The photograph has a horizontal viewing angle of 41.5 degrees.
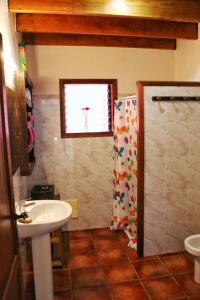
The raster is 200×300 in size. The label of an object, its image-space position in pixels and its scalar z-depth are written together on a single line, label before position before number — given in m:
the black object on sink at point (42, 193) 2.99
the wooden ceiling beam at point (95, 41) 3.16
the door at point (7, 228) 1.11
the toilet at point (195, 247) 2.31
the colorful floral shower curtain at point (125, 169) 3.00
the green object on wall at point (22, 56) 2.46
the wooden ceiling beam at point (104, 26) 2.65
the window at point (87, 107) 3.38
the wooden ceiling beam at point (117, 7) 2.25
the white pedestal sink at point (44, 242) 1.87
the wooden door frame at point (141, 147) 2.58
